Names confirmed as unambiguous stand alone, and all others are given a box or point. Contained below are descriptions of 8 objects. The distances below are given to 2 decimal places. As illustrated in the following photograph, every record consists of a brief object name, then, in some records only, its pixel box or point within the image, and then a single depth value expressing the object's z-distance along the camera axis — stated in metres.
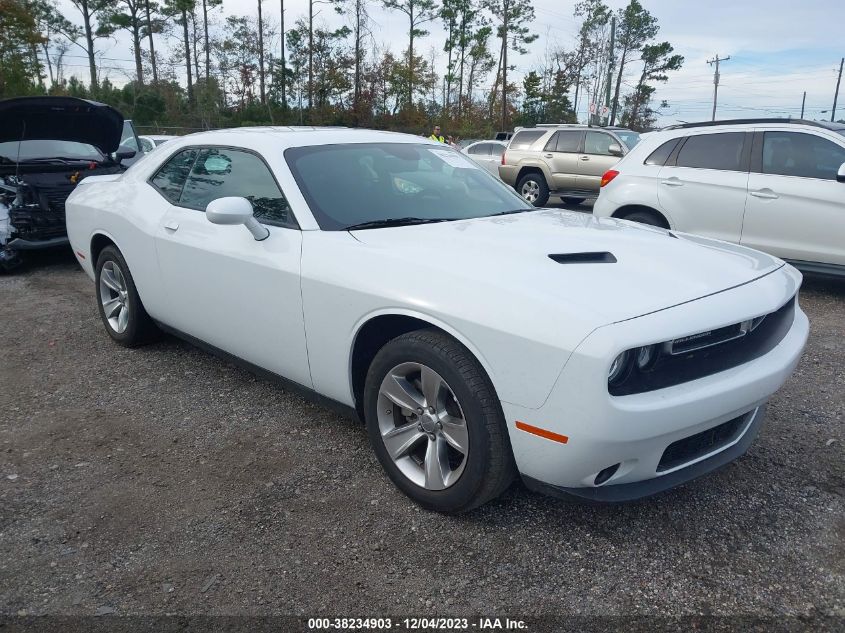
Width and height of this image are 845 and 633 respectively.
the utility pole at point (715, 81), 55.31
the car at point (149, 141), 13.76
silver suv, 12.33
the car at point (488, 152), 15.76
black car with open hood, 6.99
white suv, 5.78
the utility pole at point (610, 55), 30.46
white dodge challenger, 2.09
